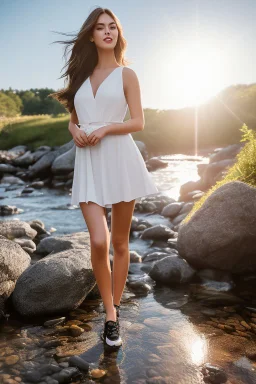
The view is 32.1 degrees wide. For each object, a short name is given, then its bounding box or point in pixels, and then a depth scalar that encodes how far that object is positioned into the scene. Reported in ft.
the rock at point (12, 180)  68.76
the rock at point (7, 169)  78.79
